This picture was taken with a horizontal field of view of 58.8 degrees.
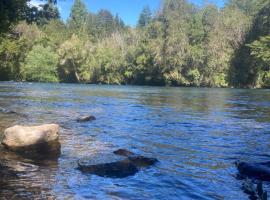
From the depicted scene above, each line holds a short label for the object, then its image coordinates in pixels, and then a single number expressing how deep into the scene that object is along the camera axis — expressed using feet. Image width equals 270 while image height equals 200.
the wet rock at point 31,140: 20.05
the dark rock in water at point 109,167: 16.37
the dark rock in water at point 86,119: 35.05
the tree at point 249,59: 143.13
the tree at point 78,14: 320.14
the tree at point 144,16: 331.52
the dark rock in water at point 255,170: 16.27
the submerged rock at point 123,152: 20.02
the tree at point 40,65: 182.79
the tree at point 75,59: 185.48
